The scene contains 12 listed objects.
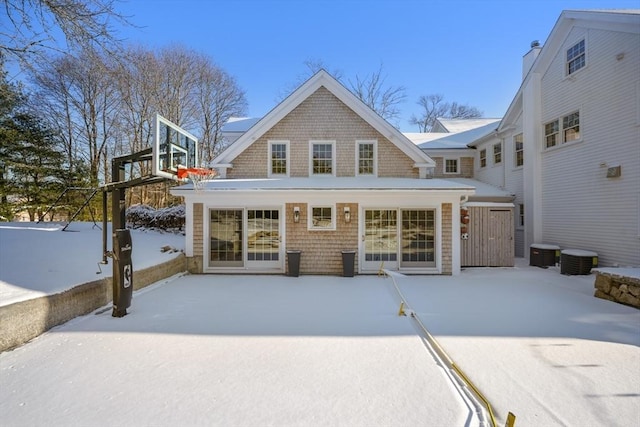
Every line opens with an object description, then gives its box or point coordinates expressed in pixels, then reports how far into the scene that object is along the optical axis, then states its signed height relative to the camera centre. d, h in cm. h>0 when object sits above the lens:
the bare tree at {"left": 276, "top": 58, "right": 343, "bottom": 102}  2868 +1345
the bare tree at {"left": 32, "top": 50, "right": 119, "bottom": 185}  2122 +738
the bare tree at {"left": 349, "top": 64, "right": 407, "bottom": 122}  2733 +996
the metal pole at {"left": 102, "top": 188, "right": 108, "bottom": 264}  595 -29
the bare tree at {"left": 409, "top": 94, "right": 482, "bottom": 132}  3753 +1231
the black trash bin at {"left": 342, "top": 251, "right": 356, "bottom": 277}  1005 -149
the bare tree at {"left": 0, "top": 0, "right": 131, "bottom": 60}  602 +373
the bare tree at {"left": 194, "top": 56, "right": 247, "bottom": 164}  2659 +984
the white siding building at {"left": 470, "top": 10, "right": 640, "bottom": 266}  958 +275
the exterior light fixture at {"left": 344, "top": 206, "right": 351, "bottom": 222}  1027 +5
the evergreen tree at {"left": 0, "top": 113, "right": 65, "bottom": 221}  1773 +297
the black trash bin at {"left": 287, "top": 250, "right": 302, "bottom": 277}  1006 -149
